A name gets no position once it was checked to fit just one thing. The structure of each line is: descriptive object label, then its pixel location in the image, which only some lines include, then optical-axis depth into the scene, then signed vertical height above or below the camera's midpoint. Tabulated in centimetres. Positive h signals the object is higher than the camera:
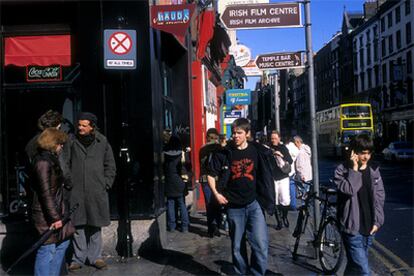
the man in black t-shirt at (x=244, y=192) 575 -64
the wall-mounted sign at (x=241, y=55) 2147 +335
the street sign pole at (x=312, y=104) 776 +43
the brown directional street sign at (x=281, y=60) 839 +119
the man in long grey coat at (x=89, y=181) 661 -55
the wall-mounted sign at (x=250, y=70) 2182 +270
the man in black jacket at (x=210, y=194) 872 -104
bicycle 621 -135
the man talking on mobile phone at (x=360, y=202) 517 -71
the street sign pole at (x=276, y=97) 1364 +96
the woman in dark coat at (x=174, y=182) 934 -82
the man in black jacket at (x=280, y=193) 946 -111
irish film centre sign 768 +175
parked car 3269 -142
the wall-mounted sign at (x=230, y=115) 2219 +84
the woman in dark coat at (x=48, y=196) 493 -54
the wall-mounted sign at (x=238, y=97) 1950 +142
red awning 786 +137
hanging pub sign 758 +173
